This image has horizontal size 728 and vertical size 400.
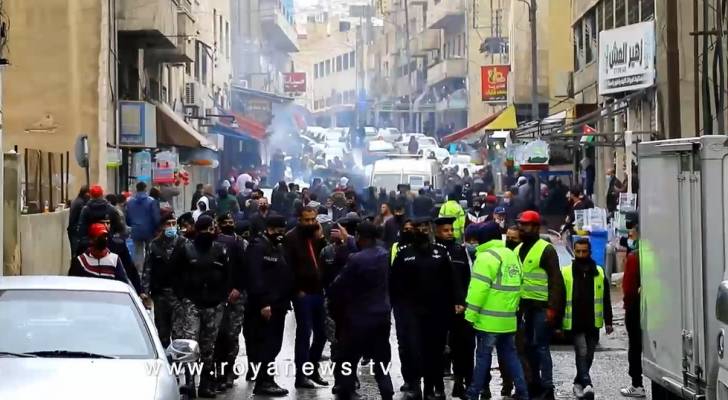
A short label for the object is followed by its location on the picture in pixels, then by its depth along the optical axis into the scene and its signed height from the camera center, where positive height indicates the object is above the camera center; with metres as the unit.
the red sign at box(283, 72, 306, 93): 98.81 +8.44
